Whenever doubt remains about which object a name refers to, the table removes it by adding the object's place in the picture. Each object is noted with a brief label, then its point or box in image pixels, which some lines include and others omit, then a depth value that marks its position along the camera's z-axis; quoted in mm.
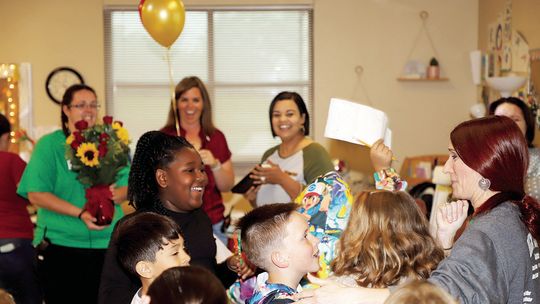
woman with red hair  1931
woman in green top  3510
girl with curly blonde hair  2275
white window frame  7586
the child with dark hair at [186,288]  1546
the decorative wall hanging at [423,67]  7461
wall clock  7531
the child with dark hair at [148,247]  2150
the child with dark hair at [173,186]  2531
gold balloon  3918
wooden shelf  7477
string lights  7516
